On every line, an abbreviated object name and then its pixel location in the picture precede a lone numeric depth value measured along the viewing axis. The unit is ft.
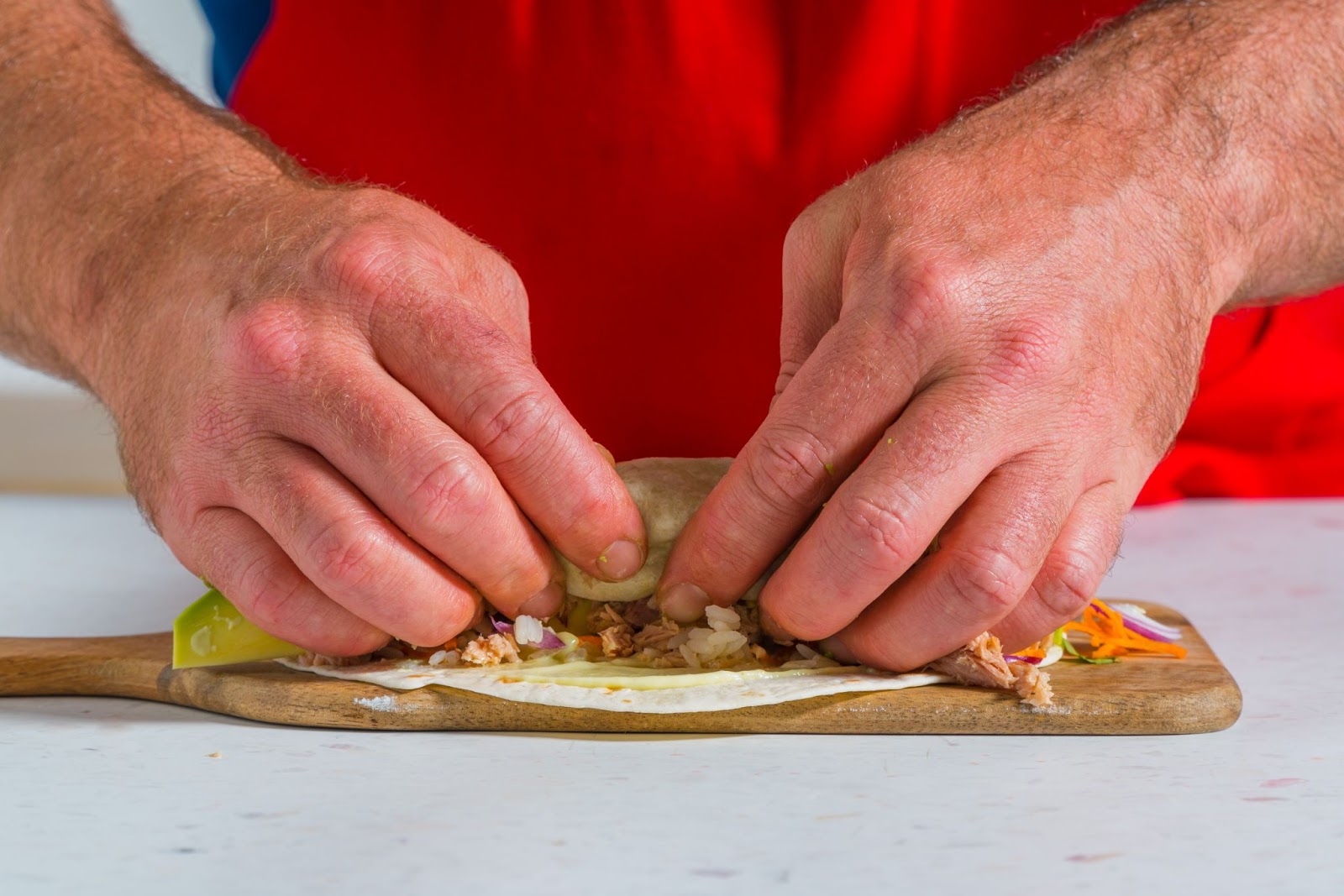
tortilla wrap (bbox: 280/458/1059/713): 2.10
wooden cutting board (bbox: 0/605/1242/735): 2.09
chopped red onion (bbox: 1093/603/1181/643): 2.30
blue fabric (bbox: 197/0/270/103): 3.13
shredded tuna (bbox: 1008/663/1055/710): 2.09
